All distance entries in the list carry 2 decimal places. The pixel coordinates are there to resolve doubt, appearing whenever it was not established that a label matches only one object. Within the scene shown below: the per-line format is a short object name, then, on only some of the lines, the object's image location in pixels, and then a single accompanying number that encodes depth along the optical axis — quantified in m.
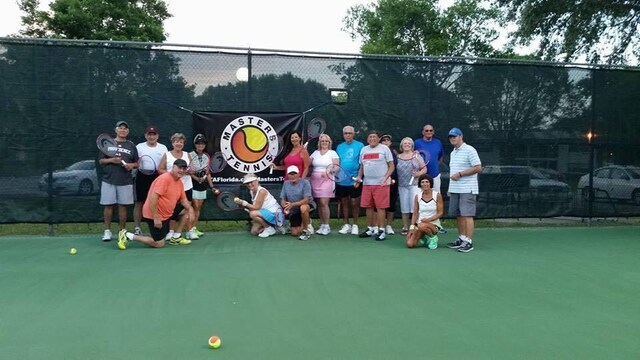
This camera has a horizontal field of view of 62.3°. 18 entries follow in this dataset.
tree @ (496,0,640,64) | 13.12
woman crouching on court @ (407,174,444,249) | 6.66
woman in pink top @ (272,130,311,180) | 7.53
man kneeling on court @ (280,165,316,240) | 7.38
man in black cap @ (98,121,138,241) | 6.89
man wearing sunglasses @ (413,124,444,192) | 7.71
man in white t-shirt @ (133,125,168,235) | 7.07
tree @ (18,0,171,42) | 20.58
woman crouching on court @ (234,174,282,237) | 7.39
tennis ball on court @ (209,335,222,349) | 3.31
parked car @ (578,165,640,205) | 8.75
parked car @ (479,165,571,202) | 8.41
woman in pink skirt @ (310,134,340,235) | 7.54
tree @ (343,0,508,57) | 32.25
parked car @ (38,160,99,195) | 7.17
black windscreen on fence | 7.10
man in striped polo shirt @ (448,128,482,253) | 6.57
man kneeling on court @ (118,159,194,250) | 6.49
